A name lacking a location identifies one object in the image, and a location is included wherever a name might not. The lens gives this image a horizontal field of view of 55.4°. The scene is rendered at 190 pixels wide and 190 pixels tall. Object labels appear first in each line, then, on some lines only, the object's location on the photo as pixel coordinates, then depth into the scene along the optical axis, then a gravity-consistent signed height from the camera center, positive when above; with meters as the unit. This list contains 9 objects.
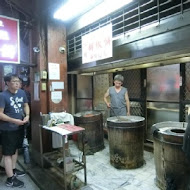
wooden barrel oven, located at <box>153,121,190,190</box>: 2.50 -1.00
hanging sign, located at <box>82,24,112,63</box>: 3.11 +0.85
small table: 2.82 -0.65
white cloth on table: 3.69 -0.59
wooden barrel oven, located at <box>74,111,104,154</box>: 4.59 -1.01
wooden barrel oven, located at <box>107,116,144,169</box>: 3.53 -1.03
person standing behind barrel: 4.34 -0.21
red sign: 3.61 +1.05
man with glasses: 3.20 -0.57
